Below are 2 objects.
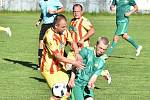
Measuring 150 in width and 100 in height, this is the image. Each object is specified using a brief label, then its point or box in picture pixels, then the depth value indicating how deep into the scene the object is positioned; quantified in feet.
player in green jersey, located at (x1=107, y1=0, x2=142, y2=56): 80.97
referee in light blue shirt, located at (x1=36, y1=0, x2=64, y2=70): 69.88
